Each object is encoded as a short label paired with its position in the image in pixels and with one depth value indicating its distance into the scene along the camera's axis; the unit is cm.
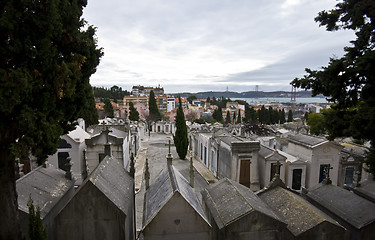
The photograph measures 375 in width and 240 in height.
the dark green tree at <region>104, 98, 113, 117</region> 6084
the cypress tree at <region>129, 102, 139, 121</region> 6108
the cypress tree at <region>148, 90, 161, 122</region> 6446
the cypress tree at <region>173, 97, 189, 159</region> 2802
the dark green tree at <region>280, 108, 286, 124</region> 7725
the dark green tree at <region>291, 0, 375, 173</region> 707
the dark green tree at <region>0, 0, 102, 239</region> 538
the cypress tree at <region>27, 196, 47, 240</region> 614
